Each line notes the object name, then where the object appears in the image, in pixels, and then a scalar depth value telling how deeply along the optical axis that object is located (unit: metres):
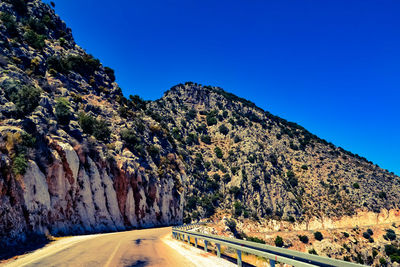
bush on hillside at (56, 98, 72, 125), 28.03
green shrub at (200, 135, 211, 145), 93.62
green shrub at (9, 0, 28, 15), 42.78
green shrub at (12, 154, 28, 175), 16.03
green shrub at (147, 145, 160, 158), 47.74
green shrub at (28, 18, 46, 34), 43.94
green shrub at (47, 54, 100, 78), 39.34
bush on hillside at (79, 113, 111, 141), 32.44
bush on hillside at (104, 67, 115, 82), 60.40
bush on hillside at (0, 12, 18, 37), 34.66
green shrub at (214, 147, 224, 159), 86.31
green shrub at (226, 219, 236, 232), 51.66
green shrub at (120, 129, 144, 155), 40.78
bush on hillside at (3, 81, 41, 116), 21.56
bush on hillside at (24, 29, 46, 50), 38.34
